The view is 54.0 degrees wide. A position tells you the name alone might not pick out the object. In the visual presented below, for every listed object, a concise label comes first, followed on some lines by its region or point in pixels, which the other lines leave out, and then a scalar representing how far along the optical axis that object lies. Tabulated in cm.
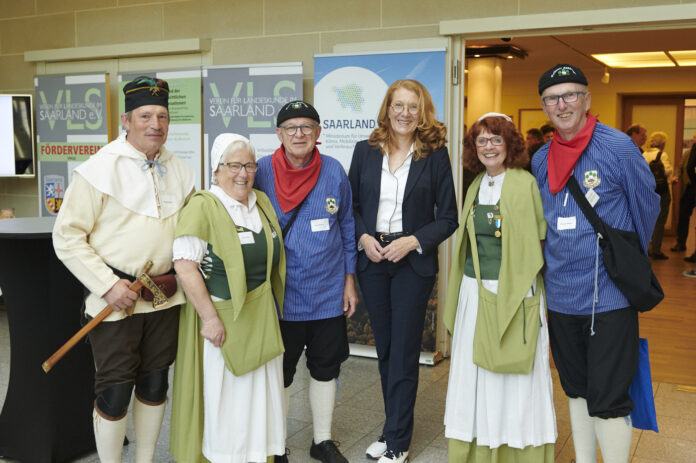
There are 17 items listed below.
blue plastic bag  270
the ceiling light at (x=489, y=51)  823
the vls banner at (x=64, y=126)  615
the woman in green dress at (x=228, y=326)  267
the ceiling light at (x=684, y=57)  1020
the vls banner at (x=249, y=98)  529
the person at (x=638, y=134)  921
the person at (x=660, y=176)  976
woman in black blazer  311
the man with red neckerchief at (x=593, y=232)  264
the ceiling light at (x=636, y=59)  1058
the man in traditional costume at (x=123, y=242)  260
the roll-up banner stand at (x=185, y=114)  571
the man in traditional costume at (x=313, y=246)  301
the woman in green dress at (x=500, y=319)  278
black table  314
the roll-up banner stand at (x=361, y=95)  480
